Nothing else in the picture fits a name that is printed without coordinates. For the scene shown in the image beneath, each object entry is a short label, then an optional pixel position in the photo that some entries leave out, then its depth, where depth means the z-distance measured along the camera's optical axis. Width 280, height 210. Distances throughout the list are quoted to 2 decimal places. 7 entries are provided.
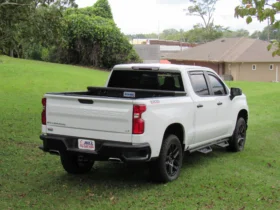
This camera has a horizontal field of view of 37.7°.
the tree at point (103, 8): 34.25
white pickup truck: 5.57
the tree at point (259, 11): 7.59
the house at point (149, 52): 48.71
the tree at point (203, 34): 72.75
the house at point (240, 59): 44.62
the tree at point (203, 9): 69.88
